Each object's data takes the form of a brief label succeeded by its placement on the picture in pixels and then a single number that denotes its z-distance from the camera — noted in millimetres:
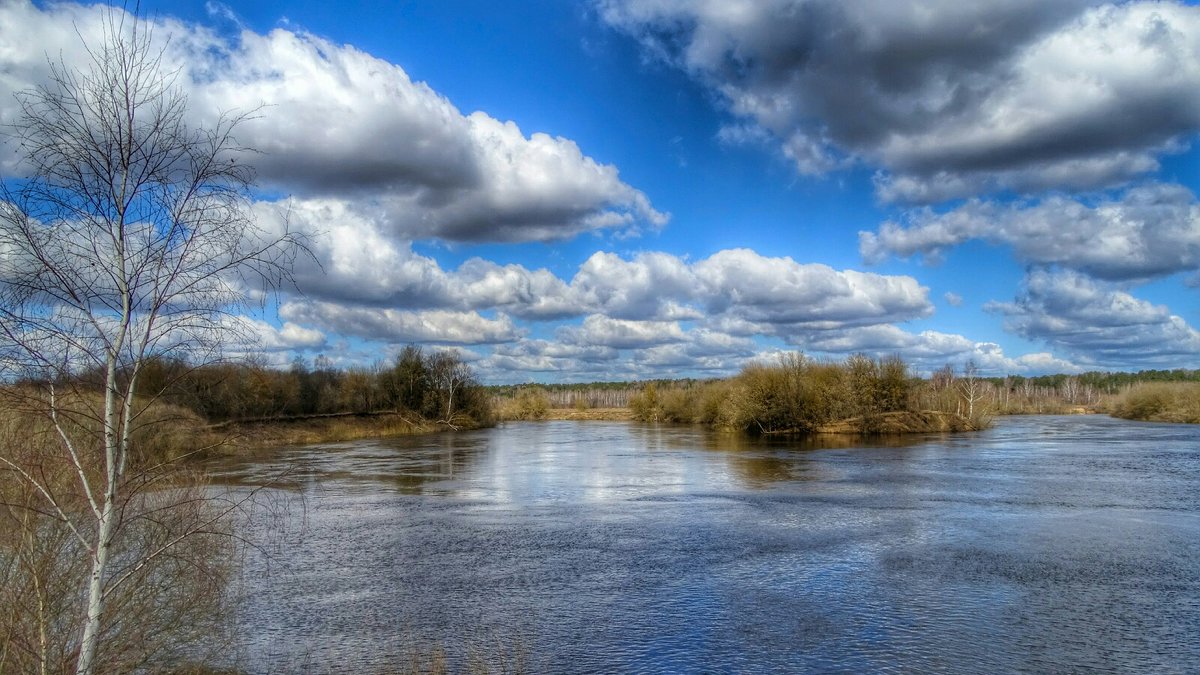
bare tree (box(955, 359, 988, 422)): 62597
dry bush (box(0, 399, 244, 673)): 6078
